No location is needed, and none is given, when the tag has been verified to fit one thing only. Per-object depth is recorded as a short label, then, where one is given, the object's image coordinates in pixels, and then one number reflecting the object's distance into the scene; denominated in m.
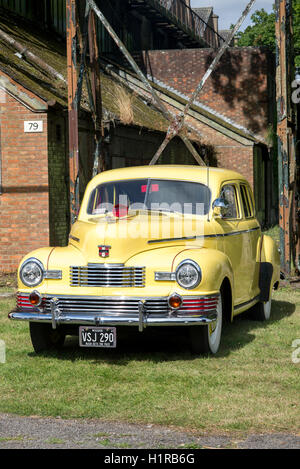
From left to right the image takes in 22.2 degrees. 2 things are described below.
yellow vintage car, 7.03
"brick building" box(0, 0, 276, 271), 14.21
